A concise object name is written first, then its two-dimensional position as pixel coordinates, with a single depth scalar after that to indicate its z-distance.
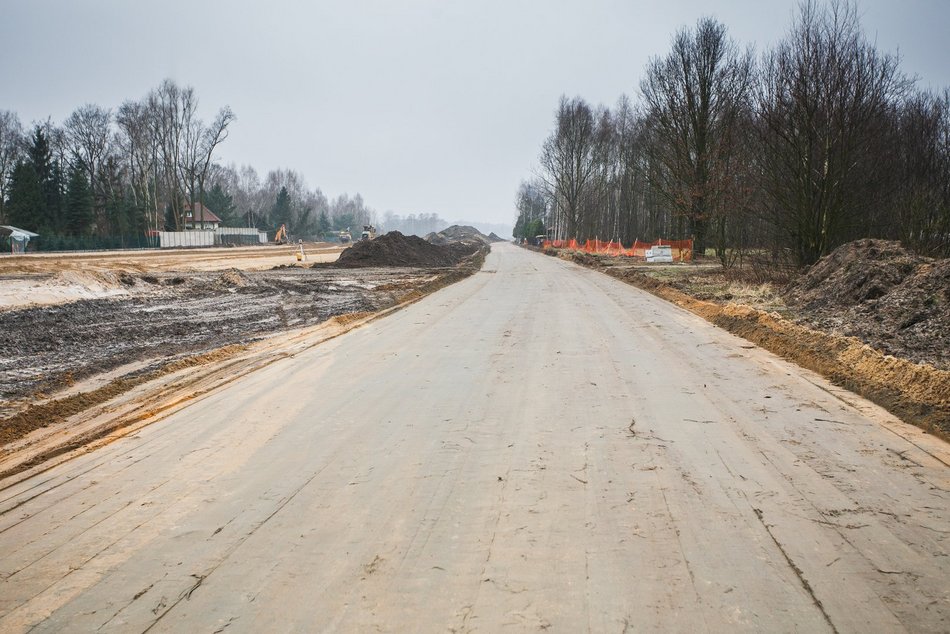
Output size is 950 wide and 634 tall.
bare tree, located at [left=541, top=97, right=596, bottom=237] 51.31
